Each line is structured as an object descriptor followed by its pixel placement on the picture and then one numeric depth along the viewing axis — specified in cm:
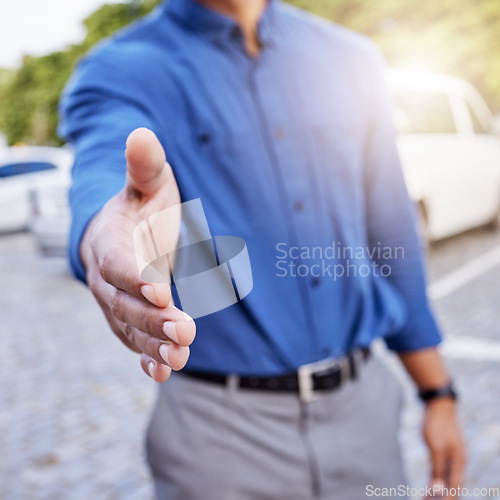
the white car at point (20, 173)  998
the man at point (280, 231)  105
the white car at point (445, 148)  546
